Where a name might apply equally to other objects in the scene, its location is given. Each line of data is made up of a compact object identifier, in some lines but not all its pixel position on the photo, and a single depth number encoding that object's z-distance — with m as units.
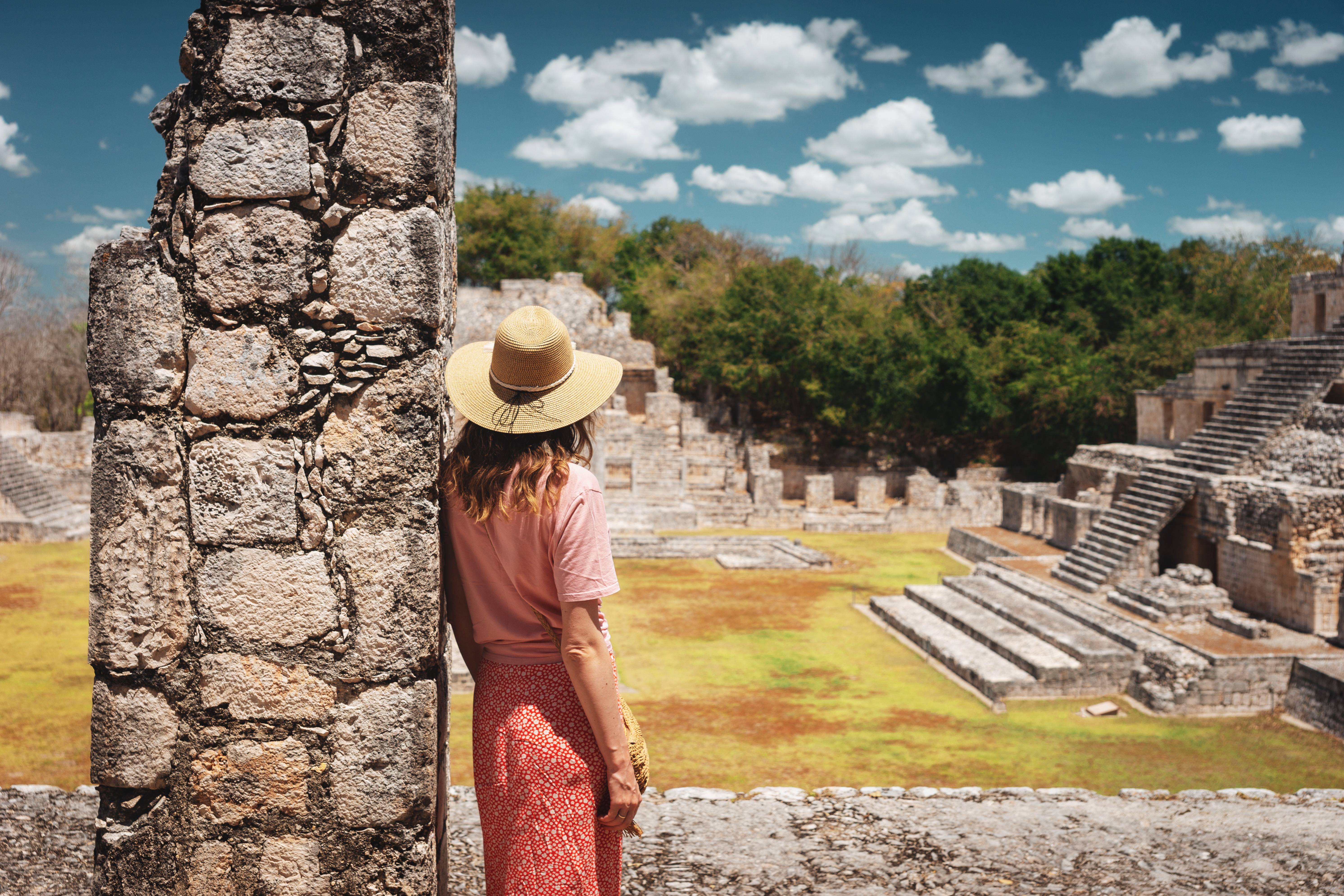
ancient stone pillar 2.13
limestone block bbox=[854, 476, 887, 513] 21.86
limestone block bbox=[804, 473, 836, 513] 21.61
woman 2.06
